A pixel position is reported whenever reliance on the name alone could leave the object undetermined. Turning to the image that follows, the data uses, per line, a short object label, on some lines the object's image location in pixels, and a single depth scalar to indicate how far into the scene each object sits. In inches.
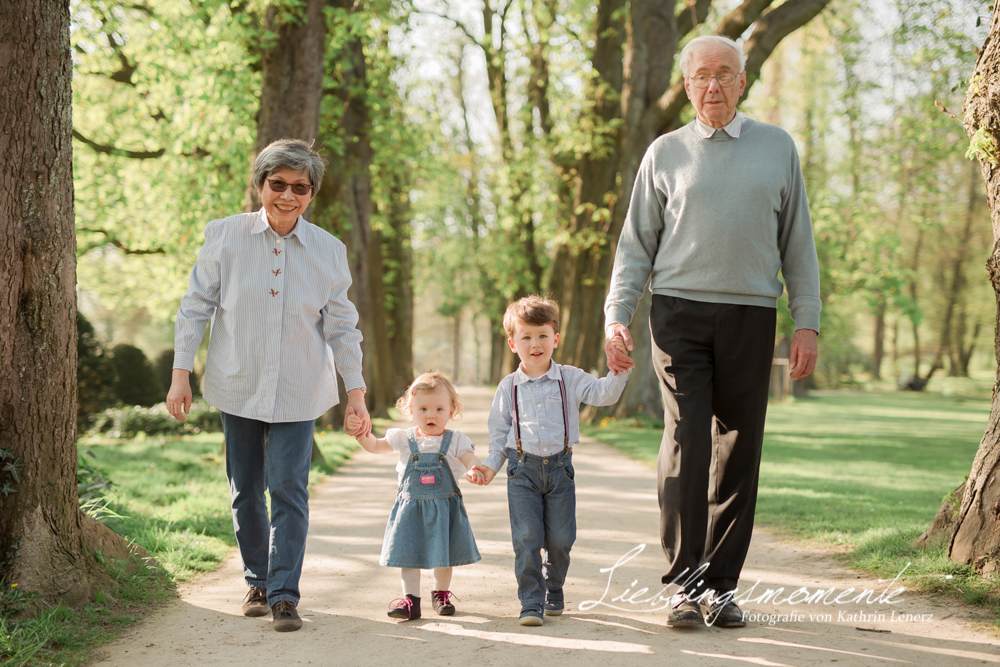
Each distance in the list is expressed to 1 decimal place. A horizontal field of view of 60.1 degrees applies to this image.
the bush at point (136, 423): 621.3
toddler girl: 157.6
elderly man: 148.5
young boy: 154.6
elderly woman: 155.4
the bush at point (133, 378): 701.6
